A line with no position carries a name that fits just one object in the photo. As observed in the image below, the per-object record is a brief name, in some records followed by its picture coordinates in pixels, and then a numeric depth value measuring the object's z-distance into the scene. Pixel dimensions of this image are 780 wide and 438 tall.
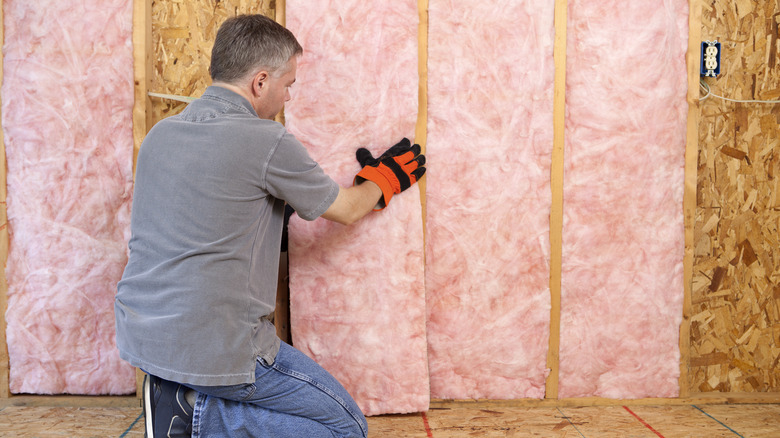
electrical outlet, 2.52
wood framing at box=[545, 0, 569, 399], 2.42
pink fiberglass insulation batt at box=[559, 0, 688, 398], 2.45
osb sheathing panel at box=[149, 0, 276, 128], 2.48
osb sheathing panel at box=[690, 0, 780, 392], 2.58
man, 1.56
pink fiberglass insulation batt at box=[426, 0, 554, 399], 2.42
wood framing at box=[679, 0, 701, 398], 2.45
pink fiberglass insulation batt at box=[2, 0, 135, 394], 2.41
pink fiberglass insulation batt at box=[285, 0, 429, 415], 2.32
